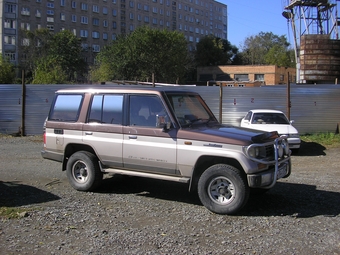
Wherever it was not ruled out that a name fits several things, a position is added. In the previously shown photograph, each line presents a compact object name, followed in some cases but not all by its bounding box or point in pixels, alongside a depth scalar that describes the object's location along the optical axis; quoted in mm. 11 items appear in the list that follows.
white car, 12375
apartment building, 68438
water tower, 26906
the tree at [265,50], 77938
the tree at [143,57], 55531
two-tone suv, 5977
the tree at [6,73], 45750
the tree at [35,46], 65188
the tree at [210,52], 81212
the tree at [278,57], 76750
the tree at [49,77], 37500
